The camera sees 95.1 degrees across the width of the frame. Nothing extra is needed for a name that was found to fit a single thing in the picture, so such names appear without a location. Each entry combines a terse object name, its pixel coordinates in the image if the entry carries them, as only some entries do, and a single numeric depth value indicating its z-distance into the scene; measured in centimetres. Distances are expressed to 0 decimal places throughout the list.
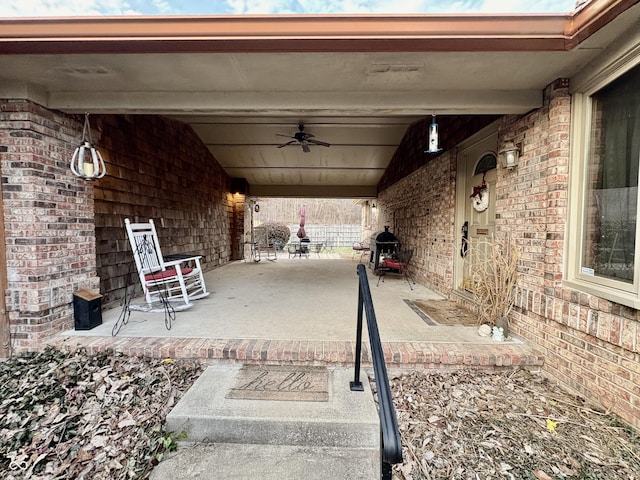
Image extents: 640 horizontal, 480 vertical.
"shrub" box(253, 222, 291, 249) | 1370
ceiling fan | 543
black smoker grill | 651
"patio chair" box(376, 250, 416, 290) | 534
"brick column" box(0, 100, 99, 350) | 259
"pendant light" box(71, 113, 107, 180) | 287
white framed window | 195
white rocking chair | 339
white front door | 355
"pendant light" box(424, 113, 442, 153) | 297
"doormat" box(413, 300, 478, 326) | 320
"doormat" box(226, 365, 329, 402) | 201
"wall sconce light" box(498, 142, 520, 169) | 281
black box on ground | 293
